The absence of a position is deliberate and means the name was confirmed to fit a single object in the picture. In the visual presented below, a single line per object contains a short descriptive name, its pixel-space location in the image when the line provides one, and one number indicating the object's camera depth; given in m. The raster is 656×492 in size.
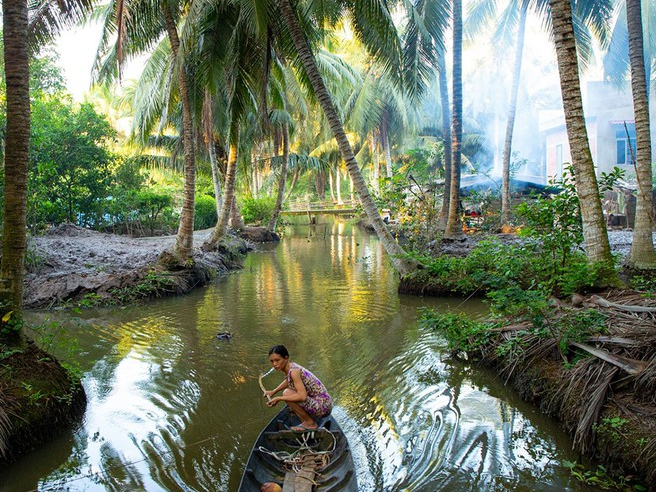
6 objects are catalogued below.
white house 27.94
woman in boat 5.61
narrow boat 4.49
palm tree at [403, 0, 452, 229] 16.00
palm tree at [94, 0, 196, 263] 14.03
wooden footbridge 36.00
